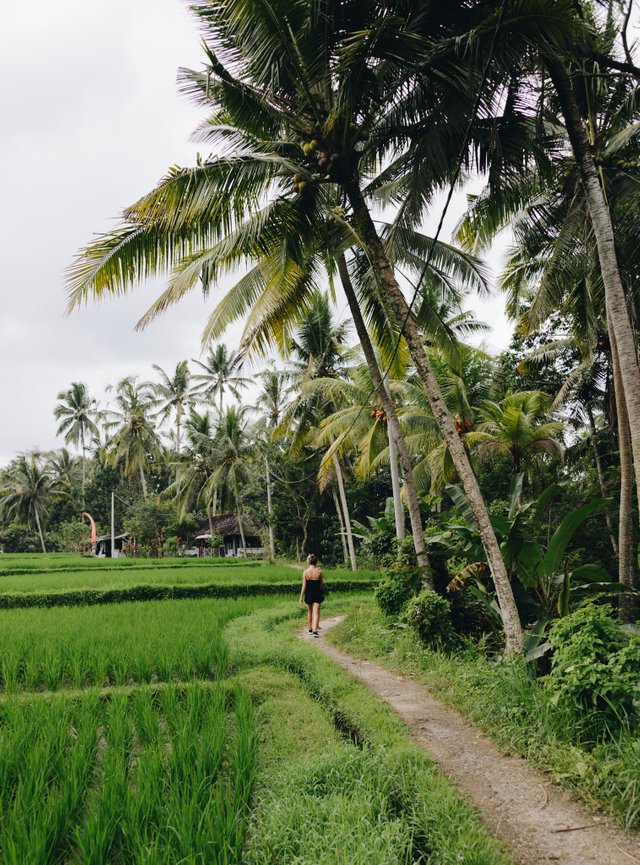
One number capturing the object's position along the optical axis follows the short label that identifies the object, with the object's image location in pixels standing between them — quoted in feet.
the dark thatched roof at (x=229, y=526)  112.57
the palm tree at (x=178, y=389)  124.57
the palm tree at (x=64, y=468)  160.47
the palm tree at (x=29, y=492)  141.59
